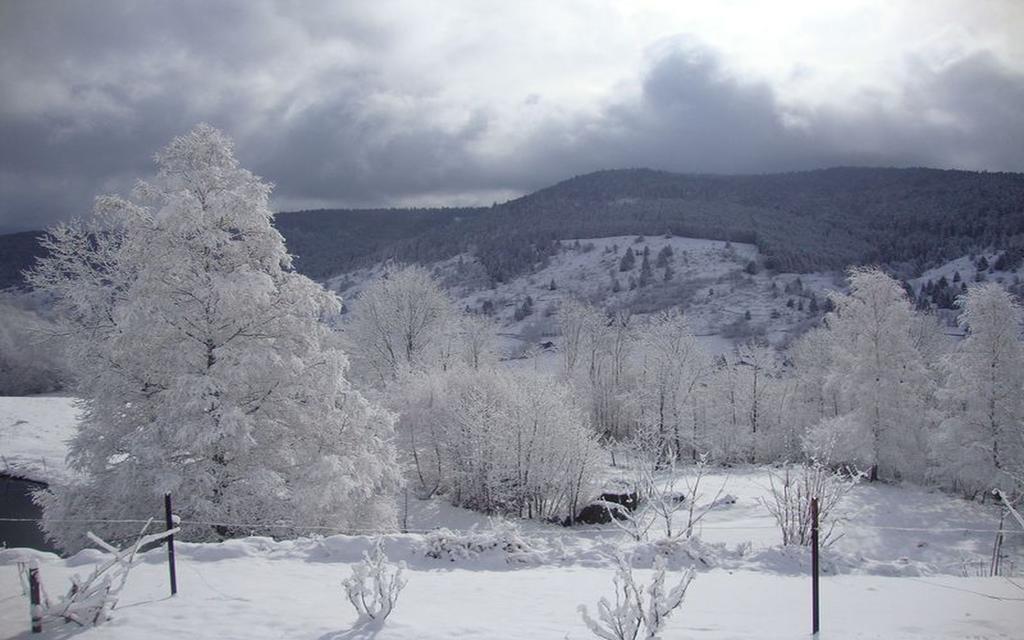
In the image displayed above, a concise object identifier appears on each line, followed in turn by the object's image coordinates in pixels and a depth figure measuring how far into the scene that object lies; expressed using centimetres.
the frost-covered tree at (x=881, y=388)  2970
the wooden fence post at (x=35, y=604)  661
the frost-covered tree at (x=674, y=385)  4238
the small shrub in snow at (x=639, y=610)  557
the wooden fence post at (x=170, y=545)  786
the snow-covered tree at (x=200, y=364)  1244
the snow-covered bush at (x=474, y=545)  1078
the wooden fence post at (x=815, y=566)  688
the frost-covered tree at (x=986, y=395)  2528
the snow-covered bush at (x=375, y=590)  714
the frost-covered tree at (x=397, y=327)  4256
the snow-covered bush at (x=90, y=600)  676
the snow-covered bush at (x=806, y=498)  1227
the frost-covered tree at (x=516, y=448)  2711
